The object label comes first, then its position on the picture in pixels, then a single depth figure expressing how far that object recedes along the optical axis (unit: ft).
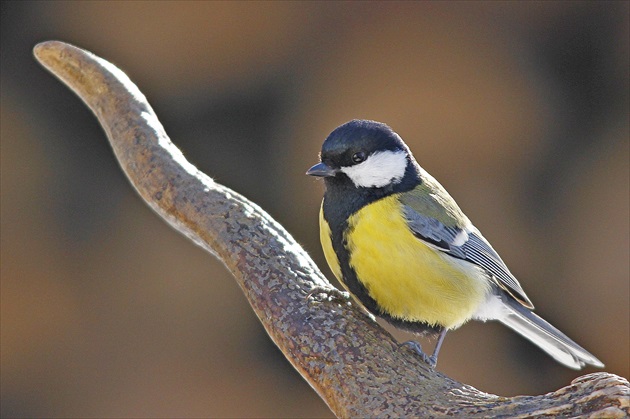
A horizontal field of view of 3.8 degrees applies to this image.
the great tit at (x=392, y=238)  9.24
